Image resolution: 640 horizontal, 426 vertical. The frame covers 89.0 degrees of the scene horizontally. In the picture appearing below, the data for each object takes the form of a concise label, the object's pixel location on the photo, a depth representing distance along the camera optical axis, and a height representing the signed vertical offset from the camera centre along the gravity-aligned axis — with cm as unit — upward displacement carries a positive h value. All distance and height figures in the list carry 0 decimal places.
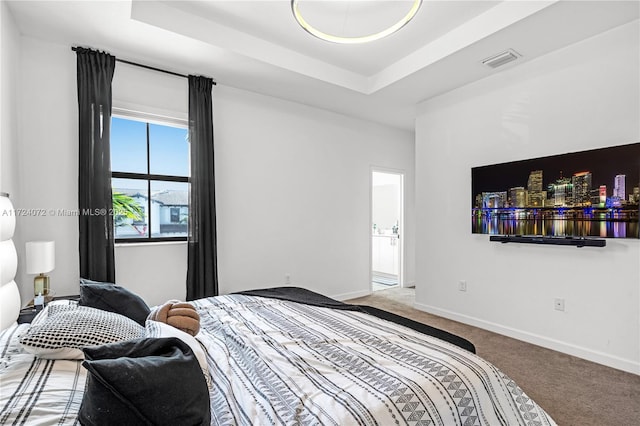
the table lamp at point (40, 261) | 237 -34
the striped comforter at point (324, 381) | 103 -63
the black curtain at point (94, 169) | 292 +41
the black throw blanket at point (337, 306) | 193 -66
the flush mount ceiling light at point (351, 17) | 255 +173
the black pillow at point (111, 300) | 174 -47
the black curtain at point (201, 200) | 349 +15
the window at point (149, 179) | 333 +37
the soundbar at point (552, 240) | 278 -28
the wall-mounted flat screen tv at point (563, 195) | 264 +14
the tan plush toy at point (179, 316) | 162 -52
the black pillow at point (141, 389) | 83 -47
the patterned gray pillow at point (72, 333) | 119 -46
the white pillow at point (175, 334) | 126 -53
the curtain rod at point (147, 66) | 320 +152
